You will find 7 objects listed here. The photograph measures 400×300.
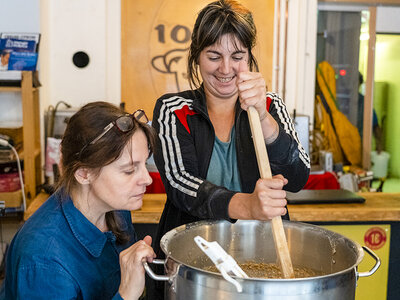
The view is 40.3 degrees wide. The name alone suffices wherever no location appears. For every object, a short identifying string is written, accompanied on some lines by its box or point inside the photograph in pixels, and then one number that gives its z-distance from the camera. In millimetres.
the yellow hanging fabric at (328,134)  5172
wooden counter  2549
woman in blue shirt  1141
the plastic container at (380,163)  5480
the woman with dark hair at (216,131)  1467
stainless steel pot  962
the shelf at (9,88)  3470
